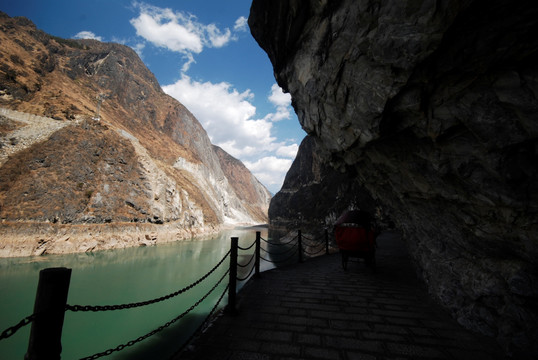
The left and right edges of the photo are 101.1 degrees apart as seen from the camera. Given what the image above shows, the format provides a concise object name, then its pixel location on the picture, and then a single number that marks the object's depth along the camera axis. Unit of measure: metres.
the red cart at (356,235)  6.45
